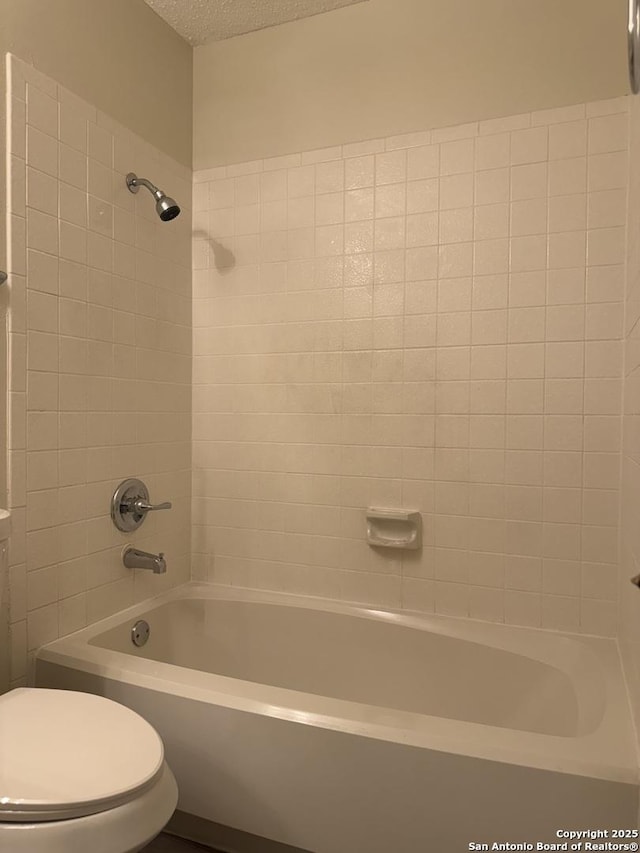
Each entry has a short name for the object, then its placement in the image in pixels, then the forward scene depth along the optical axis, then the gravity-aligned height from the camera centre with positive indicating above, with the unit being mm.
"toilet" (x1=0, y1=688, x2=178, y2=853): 964 -657
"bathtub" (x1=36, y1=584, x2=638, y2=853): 1152 -770
